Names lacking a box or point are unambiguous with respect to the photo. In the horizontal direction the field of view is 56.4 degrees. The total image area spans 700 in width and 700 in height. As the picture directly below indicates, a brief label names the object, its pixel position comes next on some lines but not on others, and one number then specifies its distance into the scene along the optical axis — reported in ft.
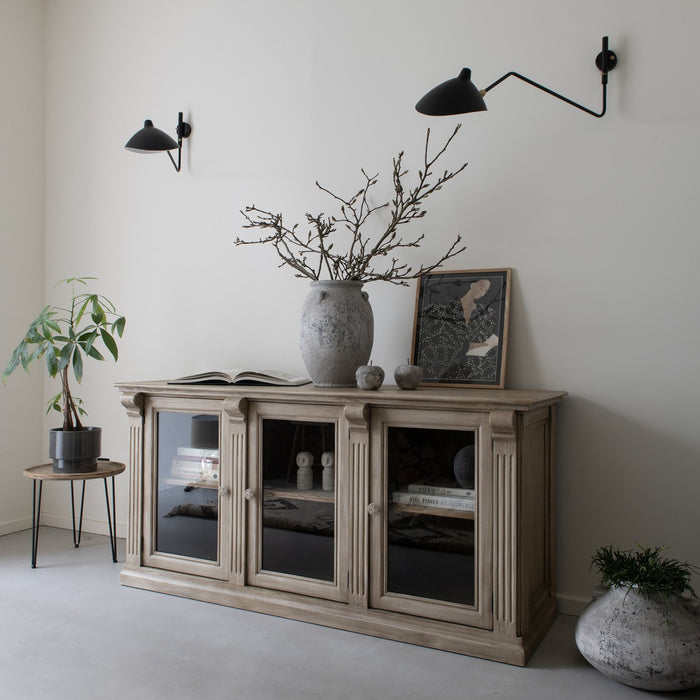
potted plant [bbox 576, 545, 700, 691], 5.51
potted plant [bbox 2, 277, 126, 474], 8.68
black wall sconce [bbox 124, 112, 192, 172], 8.86
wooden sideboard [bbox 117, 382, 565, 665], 6.30
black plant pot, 8.73
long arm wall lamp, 6.61
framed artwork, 7.63
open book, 7.57
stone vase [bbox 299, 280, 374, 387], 7.45
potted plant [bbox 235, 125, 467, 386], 7.49
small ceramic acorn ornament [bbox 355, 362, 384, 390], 7.03
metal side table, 8.68
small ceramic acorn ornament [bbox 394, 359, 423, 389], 7.20
